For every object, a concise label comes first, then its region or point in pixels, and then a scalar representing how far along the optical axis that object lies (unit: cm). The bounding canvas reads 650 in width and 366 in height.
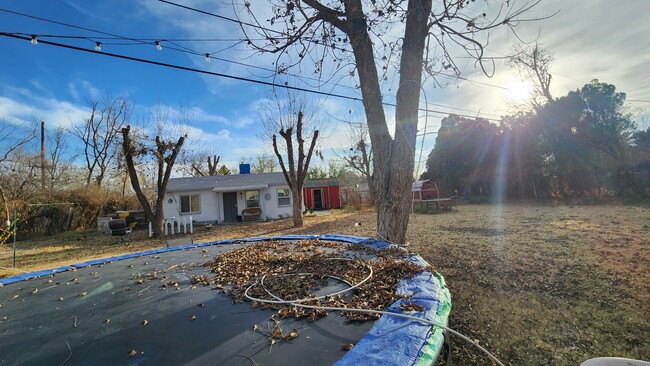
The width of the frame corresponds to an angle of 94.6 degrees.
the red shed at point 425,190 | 1576
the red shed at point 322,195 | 2042
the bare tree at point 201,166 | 2548
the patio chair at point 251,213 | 1428
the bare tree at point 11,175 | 1200
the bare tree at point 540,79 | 1507
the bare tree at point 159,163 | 977
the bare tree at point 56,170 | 1496
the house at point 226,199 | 1443
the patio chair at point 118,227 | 969
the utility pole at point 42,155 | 1423
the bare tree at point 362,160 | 1946
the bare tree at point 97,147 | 1762
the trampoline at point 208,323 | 164
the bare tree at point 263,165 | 2795
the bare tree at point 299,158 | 1065
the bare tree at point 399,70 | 412
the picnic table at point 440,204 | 1288
